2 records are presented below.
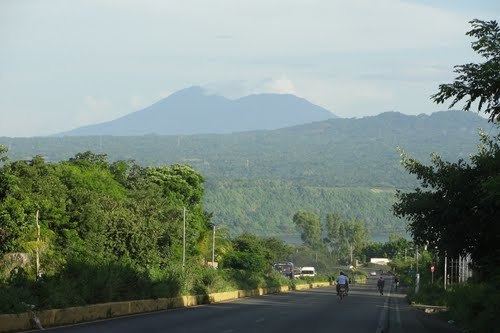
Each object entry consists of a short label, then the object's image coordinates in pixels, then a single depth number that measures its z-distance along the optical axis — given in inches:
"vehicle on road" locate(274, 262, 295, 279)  5404.5
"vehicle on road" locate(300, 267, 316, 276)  6650.1
